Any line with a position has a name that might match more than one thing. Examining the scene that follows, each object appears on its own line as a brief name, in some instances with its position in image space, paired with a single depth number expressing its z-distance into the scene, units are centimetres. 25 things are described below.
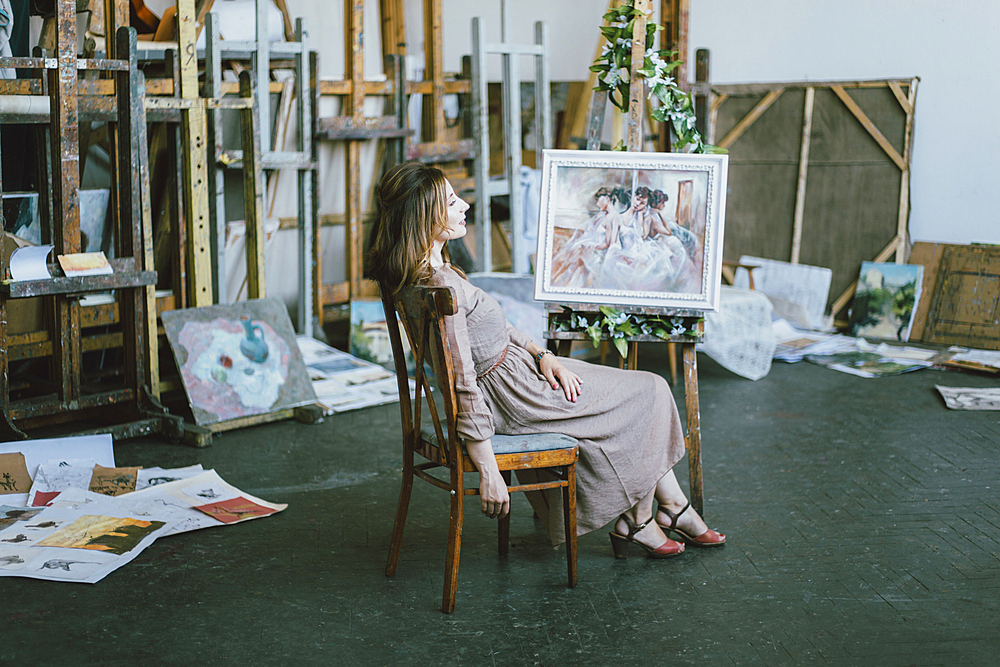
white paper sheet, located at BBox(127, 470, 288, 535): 335
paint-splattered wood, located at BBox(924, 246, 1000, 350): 627
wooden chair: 257
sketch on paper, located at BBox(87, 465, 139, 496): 359
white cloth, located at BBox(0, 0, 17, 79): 451
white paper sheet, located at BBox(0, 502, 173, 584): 292
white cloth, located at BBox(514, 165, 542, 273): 674
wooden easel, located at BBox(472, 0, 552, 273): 612
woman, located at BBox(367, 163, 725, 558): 263
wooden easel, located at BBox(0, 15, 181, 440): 386
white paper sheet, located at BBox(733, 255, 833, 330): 691
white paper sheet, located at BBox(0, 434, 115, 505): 370
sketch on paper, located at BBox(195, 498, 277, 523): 341
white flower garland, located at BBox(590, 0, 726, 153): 346
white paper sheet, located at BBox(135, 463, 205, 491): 372
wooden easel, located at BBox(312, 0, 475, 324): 576
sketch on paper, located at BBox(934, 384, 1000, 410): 487
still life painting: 455
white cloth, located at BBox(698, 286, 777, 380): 552
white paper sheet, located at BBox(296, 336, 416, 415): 500
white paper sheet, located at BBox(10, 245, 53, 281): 384
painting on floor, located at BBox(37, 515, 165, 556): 310
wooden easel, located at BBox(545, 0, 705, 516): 340
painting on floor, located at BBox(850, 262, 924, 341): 657
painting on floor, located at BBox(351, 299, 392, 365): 584
